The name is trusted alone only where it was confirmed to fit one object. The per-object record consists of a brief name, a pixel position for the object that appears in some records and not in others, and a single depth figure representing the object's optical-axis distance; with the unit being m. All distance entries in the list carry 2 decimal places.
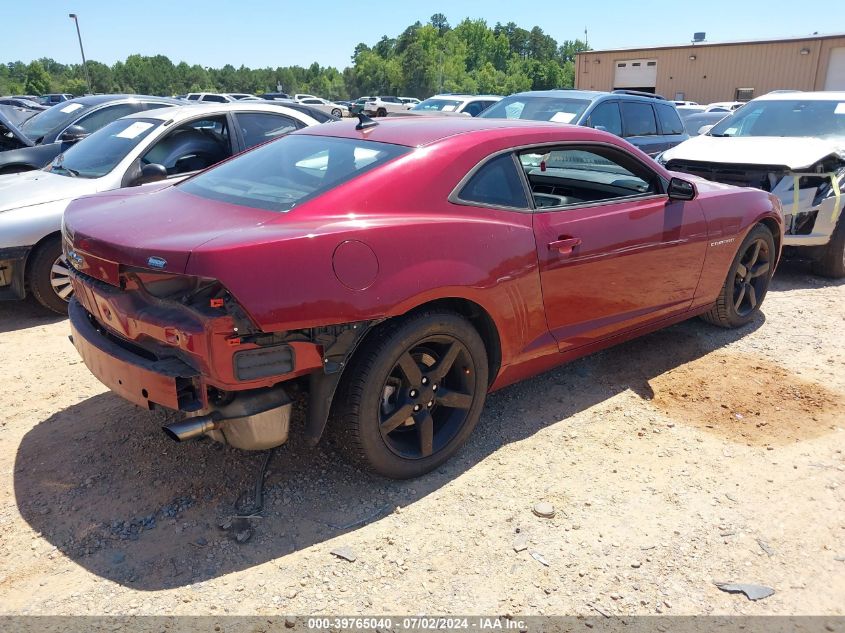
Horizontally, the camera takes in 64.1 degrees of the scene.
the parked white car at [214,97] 26.65
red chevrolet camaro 2.56
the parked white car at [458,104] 14.64
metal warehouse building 31.17
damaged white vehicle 6.38
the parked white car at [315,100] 40.21
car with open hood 7.66
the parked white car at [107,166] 5.12
